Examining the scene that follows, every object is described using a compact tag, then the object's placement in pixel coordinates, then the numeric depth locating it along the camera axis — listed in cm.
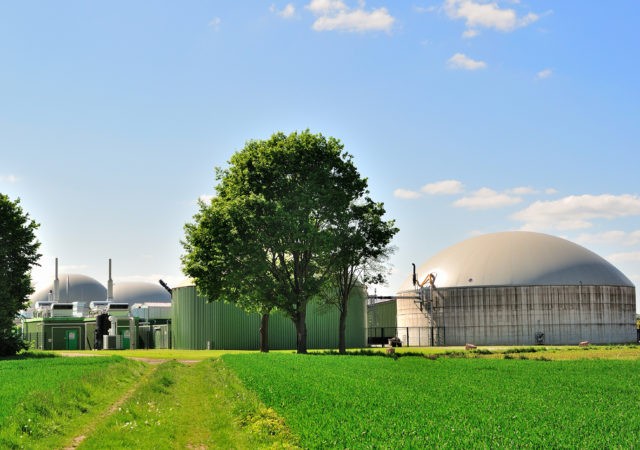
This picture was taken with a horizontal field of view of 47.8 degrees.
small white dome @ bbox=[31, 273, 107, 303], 17425
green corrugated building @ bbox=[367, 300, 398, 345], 11500
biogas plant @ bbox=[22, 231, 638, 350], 8862
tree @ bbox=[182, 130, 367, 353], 5906
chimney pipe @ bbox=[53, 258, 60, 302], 16100
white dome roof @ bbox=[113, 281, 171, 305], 17650
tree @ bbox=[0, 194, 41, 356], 6425
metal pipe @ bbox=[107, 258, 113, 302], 15762
